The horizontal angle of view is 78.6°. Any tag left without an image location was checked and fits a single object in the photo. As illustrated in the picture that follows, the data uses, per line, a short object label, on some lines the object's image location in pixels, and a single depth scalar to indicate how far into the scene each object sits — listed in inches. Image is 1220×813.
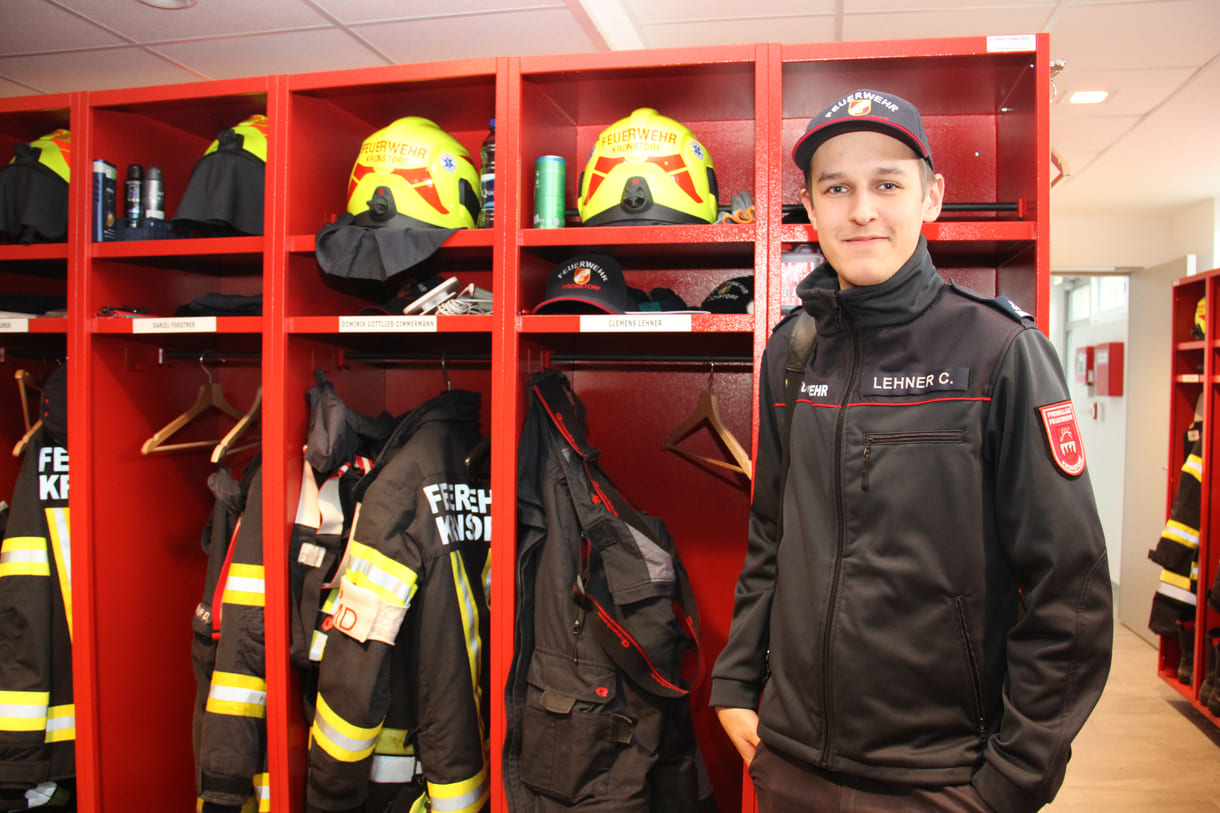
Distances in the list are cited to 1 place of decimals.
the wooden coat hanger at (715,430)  82.4
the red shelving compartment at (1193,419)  147.6
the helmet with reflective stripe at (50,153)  88.8
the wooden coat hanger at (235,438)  86.6
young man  42.9
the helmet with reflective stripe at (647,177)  72.7
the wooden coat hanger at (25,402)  92.0
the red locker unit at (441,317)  70.9
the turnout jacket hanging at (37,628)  85.0
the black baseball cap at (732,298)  75.2
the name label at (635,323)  68.7
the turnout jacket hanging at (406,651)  70.1
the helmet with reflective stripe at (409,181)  77.0
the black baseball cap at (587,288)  72.1
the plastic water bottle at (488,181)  76.6
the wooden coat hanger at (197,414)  90.2
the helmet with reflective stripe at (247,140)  83.1
